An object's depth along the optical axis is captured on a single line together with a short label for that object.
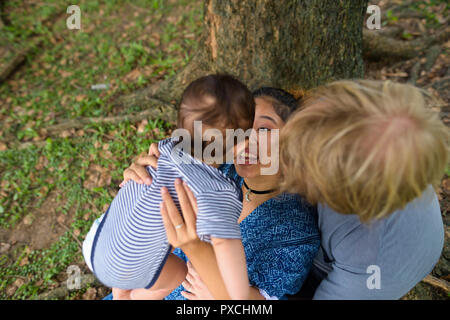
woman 0.86
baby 0.81
